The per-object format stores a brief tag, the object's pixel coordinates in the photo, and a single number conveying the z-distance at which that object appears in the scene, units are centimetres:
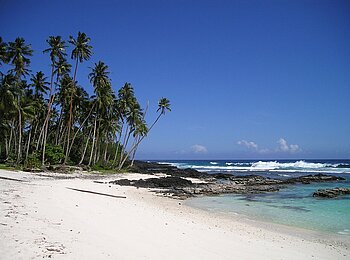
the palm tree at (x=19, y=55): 3164
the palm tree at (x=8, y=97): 3158
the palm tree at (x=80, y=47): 3609
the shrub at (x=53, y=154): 3662
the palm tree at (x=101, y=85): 4091
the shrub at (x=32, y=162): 3083
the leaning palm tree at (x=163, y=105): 4888
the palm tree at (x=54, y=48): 3334
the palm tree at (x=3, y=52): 3089
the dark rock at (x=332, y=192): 2361
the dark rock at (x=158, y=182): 2767
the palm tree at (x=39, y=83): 3897
